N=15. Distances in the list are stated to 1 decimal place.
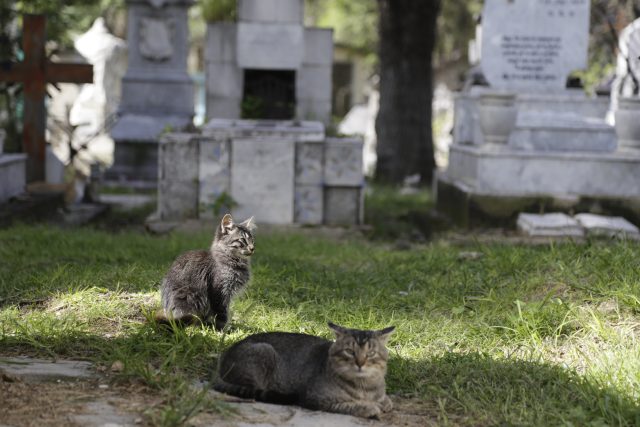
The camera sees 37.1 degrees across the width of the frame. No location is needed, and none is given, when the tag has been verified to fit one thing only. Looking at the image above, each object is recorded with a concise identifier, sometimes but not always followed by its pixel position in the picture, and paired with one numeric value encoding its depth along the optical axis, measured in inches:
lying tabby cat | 161.5
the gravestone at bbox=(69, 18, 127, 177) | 826.8
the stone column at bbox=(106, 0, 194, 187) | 587.8
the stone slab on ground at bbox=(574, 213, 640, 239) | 361.1
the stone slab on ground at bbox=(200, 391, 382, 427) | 152.3
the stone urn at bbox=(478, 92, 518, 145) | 398.6
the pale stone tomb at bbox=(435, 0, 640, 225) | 404.2
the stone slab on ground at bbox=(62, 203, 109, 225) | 423.5
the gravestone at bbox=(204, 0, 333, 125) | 484.4
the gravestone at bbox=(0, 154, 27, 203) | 393.5
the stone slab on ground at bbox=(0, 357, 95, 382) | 171.0
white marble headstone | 437.4
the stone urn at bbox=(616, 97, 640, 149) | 398.9
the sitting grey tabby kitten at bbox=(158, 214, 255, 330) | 201.5
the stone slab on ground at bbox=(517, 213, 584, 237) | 368.8
